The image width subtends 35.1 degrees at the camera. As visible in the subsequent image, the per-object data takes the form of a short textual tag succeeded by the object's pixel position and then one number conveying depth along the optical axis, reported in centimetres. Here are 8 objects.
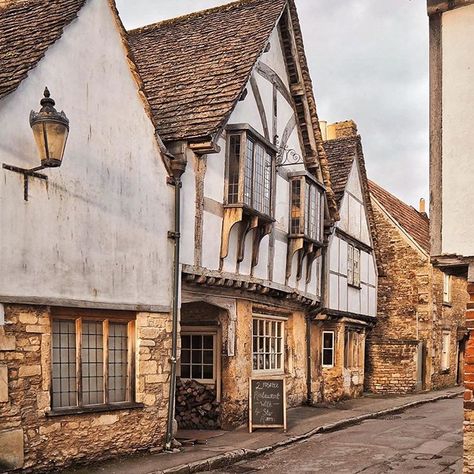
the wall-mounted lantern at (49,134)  889
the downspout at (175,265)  1169
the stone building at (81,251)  914
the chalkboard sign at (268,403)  1384
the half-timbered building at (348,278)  2012
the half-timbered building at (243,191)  1301
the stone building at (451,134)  712
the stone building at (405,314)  2480
